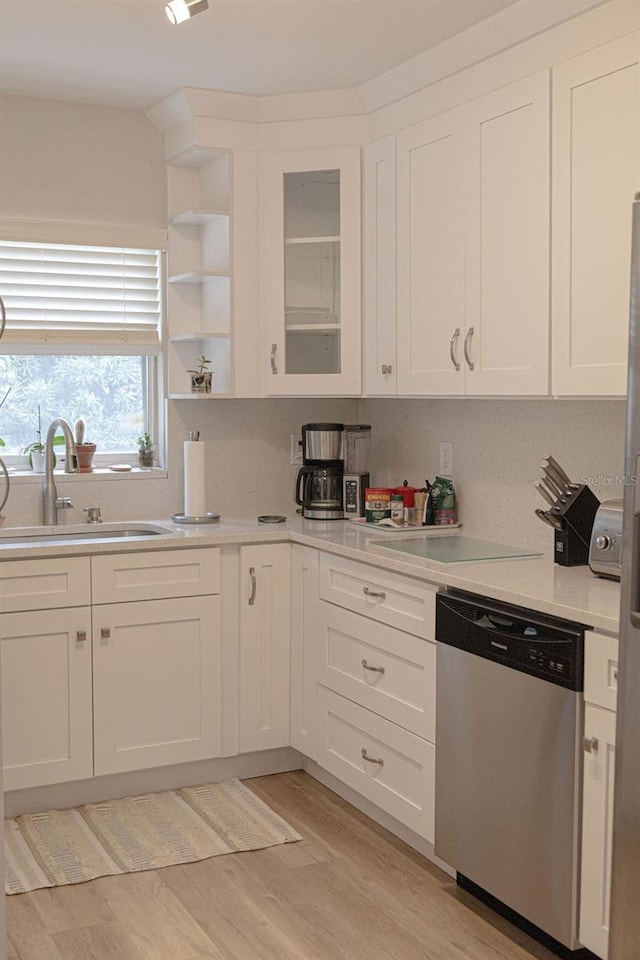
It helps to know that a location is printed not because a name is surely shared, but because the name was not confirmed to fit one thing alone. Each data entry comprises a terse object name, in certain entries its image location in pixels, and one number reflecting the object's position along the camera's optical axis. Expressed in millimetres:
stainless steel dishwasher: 2447
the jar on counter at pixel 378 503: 3859
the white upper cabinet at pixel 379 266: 3652
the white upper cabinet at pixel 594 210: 2605
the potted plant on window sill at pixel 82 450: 4039
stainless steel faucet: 3836
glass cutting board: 3139
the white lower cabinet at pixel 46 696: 3406
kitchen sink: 3770
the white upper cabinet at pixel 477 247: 2949
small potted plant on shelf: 4016
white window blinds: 3949
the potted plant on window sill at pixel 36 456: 3965
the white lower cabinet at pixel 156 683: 3557
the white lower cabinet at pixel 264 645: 3771
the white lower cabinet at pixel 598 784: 2340
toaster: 2688
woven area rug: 3129
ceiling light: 2451
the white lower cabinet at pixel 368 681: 3049
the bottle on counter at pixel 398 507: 3805
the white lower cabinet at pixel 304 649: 3688
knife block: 2957
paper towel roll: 3990
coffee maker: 4047
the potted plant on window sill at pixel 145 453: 4203
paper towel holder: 3971
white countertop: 2514
